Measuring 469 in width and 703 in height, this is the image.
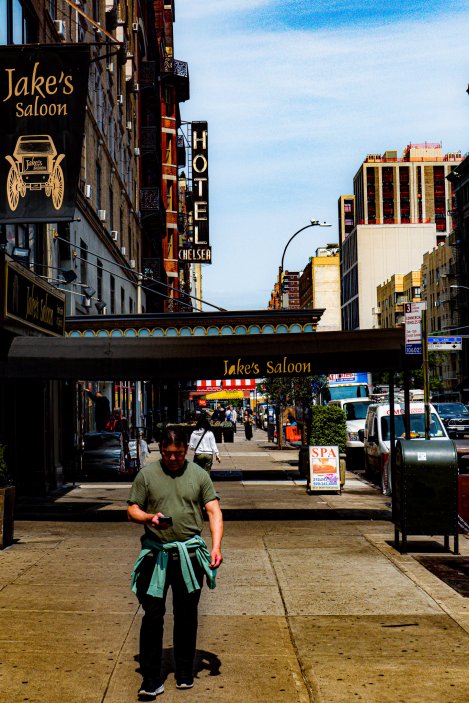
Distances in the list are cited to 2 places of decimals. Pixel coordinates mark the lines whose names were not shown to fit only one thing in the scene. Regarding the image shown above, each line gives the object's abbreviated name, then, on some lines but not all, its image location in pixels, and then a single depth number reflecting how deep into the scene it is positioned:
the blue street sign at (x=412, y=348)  14.01
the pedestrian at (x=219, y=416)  67.74
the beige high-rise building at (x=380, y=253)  177.75
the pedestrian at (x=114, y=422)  31.64
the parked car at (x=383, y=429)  23.08
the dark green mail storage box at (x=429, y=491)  12.12
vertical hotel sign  75.94
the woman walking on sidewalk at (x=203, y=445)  19.00
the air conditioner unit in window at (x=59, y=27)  25.88
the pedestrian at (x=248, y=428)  53.75
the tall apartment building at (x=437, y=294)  117.11
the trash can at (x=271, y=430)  53.19
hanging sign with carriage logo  14.62
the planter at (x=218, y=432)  50.81
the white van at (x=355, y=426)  30.02
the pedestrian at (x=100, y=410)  30.53
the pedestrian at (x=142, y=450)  26.91
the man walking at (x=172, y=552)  6.42
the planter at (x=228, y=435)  52.11
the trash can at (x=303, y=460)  24.29
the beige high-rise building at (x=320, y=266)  198.25
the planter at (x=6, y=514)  12.77
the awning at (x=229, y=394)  65.69
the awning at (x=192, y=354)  15.56
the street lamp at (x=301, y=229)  38.72
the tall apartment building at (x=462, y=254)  108.14
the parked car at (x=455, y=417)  44.09
